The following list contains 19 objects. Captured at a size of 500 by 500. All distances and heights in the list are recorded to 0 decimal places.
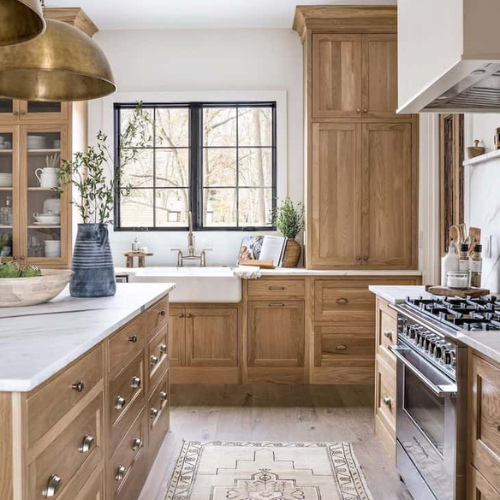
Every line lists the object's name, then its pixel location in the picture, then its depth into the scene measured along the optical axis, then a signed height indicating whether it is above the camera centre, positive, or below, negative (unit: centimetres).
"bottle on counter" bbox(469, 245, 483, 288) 277 -10
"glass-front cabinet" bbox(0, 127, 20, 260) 425 +37
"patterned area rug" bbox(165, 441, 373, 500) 246 -106
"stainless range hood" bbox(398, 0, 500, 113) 178 +67
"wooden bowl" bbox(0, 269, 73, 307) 210 -16
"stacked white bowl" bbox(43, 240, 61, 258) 427 +0
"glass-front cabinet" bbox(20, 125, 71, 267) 424 +38
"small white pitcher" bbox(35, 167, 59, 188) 426 +53
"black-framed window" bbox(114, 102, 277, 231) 468 +66
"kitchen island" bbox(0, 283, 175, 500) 118 -41
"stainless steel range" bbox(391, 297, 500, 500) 180 -52
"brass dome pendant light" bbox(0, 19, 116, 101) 180 +63
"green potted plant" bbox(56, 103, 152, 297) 244 -6
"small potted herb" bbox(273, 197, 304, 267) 441 +14
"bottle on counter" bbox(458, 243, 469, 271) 280 -5
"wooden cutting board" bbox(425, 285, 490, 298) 257 -20
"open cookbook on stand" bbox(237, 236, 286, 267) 440 -2
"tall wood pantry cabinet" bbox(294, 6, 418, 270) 414 +69
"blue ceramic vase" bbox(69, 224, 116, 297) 244 -7
